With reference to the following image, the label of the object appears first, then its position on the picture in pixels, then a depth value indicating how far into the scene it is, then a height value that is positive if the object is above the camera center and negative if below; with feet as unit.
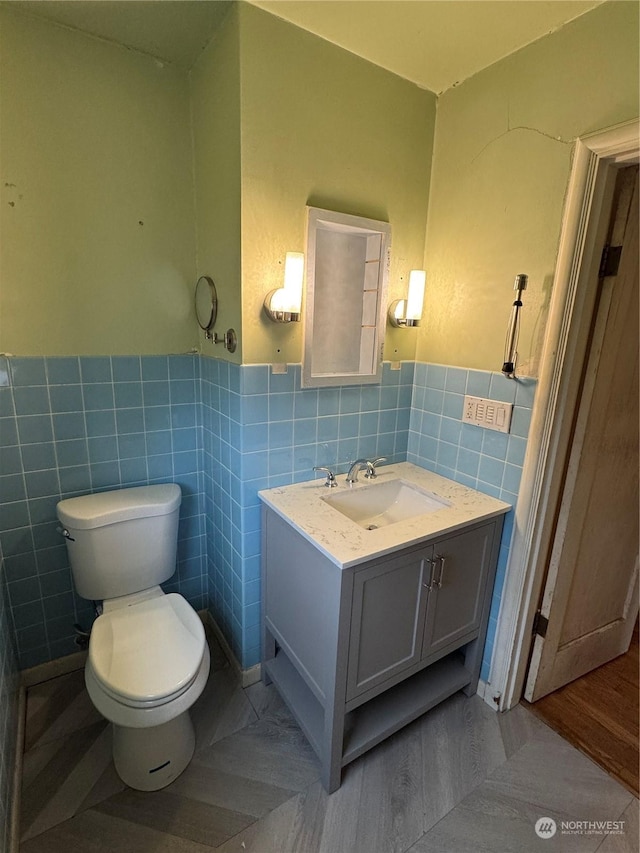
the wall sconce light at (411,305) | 5.28 +0.39
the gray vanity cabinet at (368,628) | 4.03 -3.28
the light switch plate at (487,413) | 4.85 -0.94
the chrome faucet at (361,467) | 5.41 -1.83
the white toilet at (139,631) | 3.91 -3.43
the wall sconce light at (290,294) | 4.40 +0.39
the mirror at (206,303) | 5.13 +0.31
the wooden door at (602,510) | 4.36 -2.15
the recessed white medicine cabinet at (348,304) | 5.16 +0.38
